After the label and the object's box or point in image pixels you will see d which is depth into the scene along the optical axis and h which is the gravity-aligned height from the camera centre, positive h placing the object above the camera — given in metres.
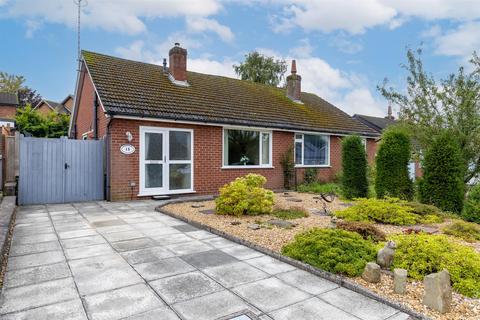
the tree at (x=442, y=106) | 8.38 +1.51
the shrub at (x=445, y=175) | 7.47 -0.40
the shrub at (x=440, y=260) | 3.30 -1.19
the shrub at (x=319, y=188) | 12.01 -1.18
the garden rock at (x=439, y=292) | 2.82 -1.24
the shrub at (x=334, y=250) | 3.64 -1.18
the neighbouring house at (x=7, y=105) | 29.61 +5.20
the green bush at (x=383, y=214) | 6.25 -1.16
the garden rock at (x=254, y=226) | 5.79 -1.29
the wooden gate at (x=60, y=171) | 8.62 -0.35
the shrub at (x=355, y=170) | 9.86 -0.37
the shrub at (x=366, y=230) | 4.85 -1.15
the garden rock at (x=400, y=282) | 3.15 -1.26
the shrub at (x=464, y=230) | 5.21 -1.26
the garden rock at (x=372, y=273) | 3.39 -1.26
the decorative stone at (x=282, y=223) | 5.95 -1.28
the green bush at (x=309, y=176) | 13.66 -0.77
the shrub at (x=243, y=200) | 7.06 -0.97
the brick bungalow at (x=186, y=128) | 9.45 +1.12
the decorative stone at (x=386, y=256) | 3.76 -1.18
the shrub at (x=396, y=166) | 8.59 -0.21
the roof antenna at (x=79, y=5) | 13.11 +6.56
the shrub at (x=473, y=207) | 6.68 -1.05
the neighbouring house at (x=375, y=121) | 26.74 +3.48
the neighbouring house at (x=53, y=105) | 31.14 +5.76
